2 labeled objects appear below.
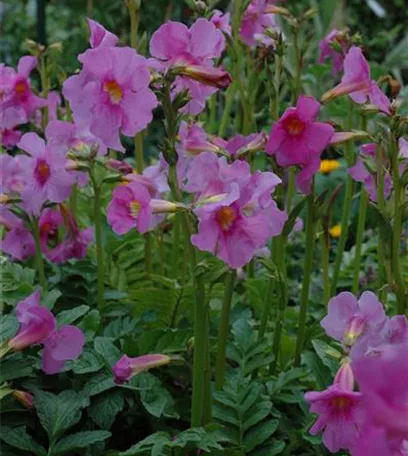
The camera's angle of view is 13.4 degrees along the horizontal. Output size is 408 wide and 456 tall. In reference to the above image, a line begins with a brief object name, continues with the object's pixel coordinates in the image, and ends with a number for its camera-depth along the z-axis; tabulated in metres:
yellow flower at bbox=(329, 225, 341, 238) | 2.27
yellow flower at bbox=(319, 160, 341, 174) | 2.70
